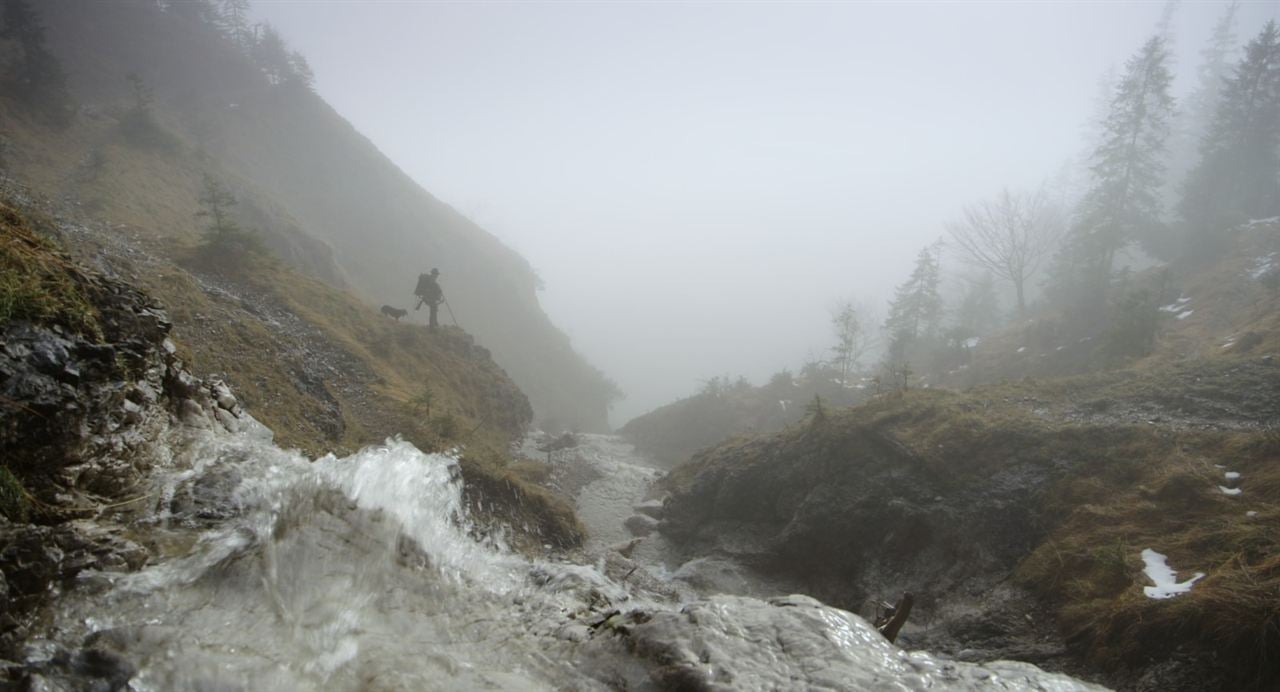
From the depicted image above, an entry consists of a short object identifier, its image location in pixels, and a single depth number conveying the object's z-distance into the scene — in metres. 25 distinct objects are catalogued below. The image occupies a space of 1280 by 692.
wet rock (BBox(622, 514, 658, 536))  17.04
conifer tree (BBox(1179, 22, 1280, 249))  33.59
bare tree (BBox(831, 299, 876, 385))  38.25
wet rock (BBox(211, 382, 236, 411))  7.11
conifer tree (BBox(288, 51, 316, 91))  55.59
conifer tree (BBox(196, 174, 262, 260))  18.23
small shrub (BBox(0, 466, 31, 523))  3.51
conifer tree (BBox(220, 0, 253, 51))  55.91
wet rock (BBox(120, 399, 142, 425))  4.98
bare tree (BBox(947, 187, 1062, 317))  38.09
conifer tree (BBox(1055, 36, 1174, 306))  33.19
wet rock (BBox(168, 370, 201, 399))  6.05
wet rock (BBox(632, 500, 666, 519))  18.25
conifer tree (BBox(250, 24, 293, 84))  54.56
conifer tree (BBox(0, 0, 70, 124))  25.89
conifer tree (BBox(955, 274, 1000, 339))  44.44
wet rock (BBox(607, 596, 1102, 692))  4.07
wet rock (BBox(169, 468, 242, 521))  4.83
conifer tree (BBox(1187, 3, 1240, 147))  56.55
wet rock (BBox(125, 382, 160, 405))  5.18
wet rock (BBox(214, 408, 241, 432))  6.71
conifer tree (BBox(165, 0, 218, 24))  51.19
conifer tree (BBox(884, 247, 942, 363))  40.66
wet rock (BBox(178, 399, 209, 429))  5.99
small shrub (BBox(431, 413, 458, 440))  13.86
